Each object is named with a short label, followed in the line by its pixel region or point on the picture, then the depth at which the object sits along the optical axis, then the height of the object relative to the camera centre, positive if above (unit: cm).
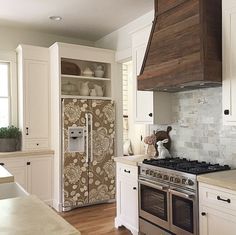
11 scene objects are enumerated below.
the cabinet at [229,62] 240 +49
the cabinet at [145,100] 334 +23
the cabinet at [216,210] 206 -72
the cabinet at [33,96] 425 +37
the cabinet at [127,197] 316 -93
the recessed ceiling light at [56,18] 405 +149
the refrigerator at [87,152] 416 -51
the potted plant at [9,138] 414 -28
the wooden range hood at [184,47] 246 +69
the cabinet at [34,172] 407 -80
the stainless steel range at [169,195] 243 -74
